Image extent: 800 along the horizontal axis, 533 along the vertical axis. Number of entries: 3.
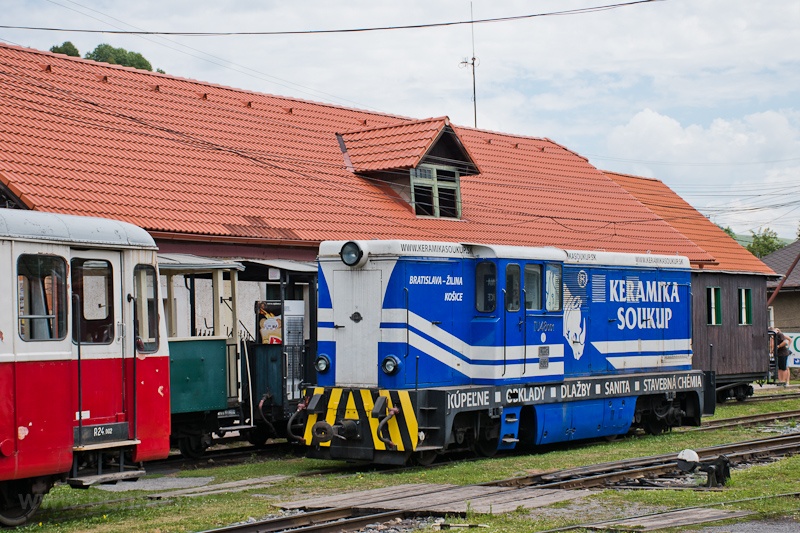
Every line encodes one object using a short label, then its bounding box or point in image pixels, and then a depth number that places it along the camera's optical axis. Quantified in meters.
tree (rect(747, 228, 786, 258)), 90.38
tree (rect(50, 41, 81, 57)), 68.58
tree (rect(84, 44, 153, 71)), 73.69
